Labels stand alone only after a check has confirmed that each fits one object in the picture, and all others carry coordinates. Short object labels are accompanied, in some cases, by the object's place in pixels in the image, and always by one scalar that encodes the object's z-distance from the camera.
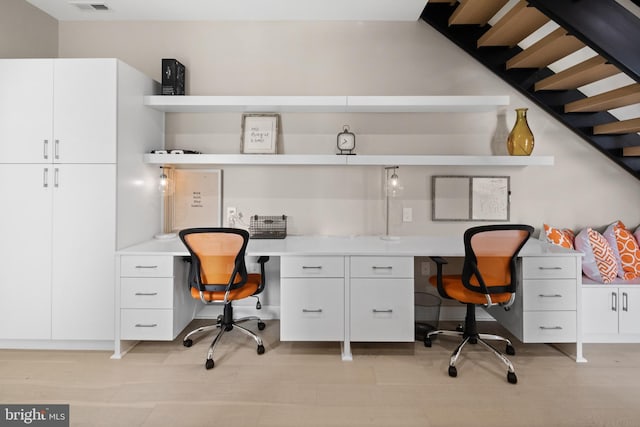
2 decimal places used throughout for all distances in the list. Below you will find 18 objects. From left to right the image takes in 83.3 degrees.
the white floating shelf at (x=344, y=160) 2.80
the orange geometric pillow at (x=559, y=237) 2.87
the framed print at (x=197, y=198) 3.12
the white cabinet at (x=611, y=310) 2.62
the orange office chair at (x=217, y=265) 2.25
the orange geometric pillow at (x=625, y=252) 2.84
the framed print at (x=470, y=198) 3.10
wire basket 3.05
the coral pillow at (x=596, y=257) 2.70
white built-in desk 2.39
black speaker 2.89
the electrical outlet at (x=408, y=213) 3.12
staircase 2.40
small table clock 2.98
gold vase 2.89
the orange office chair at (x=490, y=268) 2.17
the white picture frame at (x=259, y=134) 3.07
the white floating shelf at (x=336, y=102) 2.79
